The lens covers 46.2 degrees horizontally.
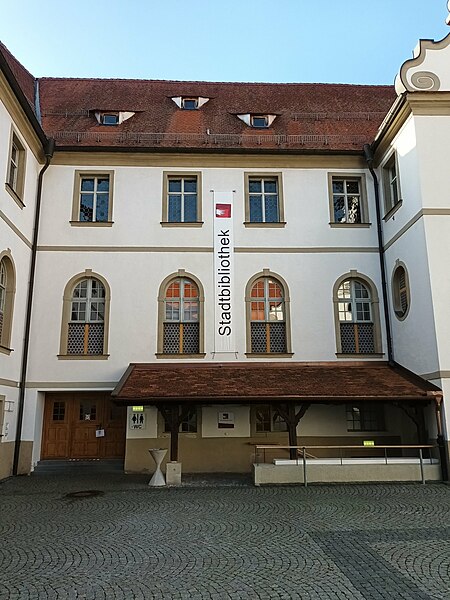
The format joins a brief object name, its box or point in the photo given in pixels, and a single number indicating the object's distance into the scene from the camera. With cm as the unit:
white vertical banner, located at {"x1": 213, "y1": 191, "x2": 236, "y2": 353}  1505
